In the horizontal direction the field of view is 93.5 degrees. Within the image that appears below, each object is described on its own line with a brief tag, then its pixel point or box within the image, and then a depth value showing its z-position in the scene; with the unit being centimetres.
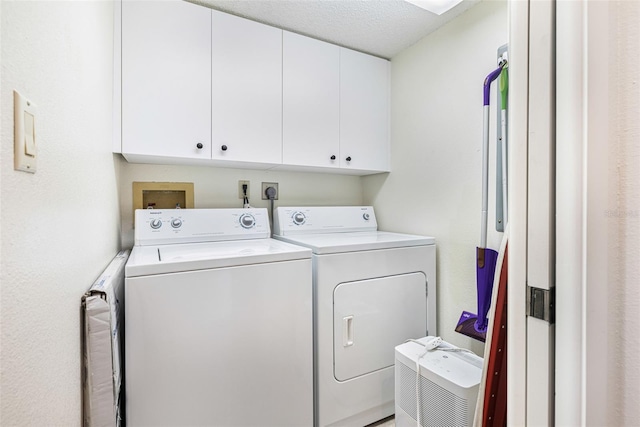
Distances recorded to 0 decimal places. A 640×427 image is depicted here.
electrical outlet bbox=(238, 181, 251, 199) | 208
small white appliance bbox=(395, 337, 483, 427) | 115
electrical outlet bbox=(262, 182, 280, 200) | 215
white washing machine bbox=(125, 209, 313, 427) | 112
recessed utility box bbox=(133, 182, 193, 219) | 181
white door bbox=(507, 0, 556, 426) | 62
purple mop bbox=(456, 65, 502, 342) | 147
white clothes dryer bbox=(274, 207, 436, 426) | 147
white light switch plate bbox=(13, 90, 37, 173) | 50
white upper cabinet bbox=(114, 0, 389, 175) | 151
